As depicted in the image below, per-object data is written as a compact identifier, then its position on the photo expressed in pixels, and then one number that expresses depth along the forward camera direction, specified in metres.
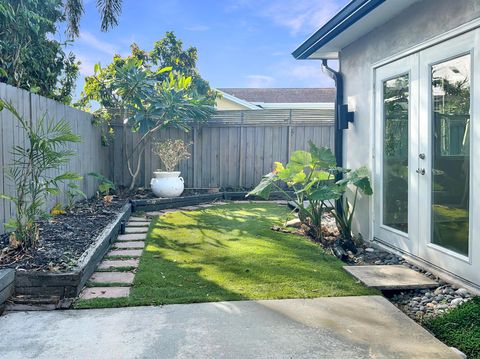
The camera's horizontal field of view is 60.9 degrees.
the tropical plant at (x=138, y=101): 7.70
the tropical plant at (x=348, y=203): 4.60
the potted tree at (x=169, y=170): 8.07
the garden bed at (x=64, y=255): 3.10
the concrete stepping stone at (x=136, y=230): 5.65
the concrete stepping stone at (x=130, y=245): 4.75
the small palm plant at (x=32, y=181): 3.66
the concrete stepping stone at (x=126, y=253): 4.38
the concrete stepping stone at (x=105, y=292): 3.13
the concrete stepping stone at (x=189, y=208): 7.77
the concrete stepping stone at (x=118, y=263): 3.94
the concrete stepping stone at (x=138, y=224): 6.10
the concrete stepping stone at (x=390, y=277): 3.37
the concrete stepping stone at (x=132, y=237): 5.18
